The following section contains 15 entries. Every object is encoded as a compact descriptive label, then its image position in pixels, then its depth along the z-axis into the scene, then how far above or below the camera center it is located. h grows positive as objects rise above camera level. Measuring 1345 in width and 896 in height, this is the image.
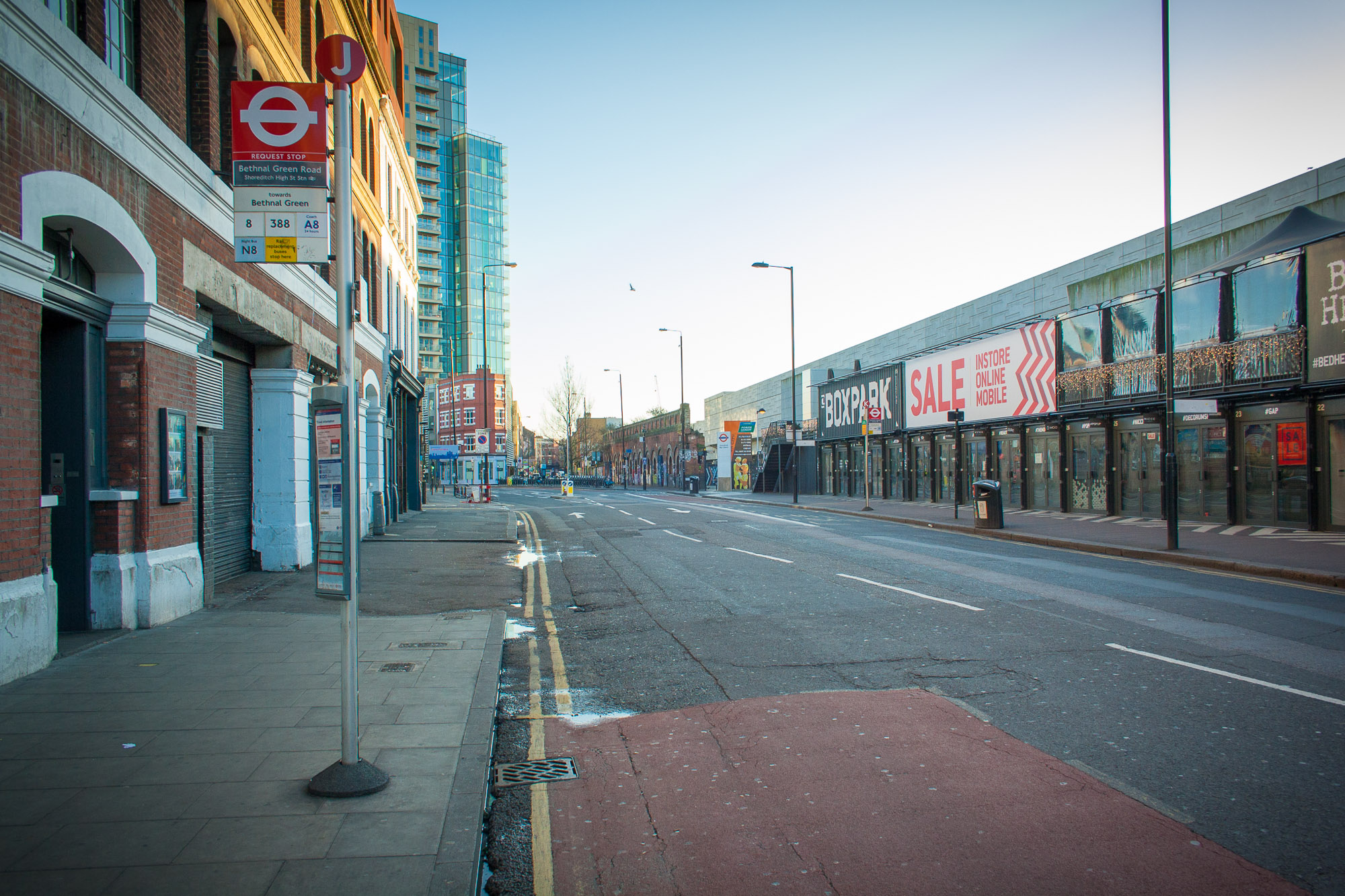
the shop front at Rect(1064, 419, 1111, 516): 23.00 -0.60
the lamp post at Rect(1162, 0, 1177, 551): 14.18 +0.97
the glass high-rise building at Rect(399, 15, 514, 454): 93.75 +29.88
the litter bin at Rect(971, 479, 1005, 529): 19.58 -1.40
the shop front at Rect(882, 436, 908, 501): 34.00 -0.77
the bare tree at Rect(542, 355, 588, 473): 83.12 +5.42
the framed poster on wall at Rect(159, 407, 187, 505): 8.45 +0.02
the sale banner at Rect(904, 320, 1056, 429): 24.98 +2.45
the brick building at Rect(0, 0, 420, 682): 6.35 +1.36
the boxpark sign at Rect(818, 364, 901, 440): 34.31 +2.33
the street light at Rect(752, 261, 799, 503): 32.50 +0.48
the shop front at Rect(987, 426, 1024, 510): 26.77 -0.49
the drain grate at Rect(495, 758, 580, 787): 4.54 -1.86
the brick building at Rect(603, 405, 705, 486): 65.25 +0.44
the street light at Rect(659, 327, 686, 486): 53.88 -0.32
